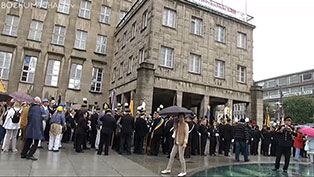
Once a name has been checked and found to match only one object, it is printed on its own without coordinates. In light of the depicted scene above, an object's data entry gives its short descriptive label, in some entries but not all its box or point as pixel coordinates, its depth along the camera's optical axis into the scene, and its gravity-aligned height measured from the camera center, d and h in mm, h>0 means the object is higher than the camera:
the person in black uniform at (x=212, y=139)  13305 -834
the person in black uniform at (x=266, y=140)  14930 -764
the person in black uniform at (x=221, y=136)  13549 -633
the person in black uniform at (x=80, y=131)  10258 -610
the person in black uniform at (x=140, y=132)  11156 -517
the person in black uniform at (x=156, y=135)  11305 -636
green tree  48688 +4691
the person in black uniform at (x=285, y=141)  8992 -468
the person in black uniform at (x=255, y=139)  14558 -717
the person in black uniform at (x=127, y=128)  10719 -371
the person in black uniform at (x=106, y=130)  10034 -472
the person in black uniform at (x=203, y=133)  12898 -456
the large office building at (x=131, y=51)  18172 +6711
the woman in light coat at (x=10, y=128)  8961 -564
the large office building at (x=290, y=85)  68062 +14643
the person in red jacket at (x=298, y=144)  13508 -798
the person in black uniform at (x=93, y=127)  11805 -451
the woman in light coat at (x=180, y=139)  7023 -484
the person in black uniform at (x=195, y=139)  12031 -806
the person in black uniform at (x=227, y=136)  13133 -548
